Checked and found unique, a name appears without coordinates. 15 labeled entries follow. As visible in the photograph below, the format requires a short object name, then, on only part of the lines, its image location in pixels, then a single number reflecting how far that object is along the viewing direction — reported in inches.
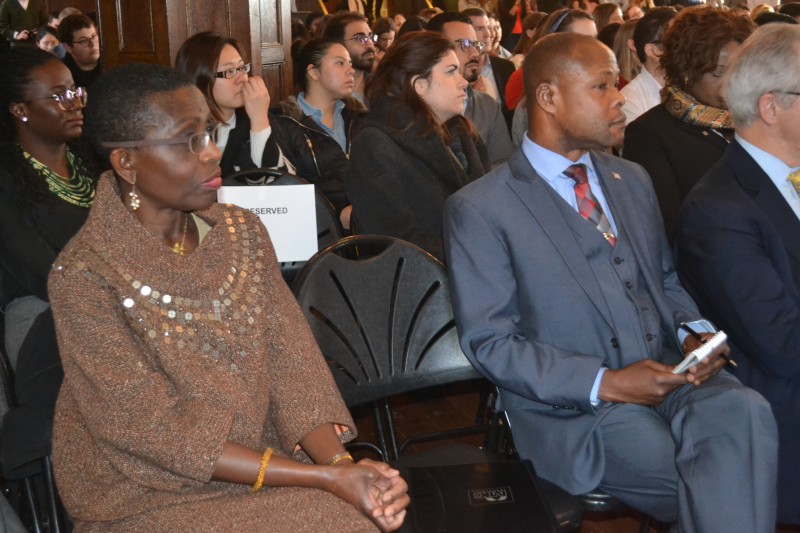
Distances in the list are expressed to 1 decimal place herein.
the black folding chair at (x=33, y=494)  85.7
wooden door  202.7
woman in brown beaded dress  68.7
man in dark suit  94.6
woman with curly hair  134.0
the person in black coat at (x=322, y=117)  173.5
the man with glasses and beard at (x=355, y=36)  224.2
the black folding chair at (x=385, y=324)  93.4
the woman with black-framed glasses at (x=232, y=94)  162.7
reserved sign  119.3
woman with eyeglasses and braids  112.0
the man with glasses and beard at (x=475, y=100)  182.1
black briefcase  75.9
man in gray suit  80.8
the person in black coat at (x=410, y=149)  135.1
